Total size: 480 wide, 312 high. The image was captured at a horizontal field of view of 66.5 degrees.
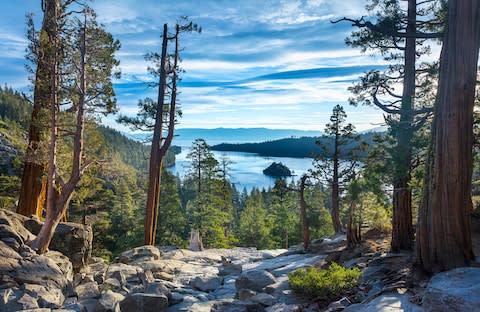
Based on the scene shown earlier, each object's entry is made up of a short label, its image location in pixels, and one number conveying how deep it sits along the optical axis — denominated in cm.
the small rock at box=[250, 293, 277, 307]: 681
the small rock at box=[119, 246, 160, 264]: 1254
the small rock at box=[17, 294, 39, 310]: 608
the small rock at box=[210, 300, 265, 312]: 635
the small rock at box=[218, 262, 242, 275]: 1085
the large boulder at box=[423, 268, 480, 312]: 396
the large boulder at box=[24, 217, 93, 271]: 1039
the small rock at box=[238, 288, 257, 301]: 739
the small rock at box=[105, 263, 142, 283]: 938
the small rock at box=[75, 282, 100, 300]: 749
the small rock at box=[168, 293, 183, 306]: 746
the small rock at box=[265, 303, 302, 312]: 611
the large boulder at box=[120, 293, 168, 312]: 678
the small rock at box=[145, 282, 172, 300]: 750
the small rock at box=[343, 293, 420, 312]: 488
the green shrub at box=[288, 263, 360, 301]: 645
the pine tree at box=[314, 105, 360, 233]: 1828
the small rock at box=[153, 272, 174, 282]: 1008
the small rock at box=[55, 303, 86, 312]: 643
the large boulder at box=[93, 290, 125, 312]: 652
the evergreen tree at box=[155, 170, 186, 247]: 2494
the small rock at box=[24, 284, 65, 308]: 642
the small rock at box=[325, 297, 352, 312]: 557
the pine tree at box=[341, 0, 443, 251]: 772
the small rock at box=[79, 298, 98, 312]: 673
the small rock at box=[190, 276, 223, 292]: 898
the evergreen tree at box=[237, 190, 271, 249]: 3412
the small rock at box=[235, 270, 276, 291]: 815
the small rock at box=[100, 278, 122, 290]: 837
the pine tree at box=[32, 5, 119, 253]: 936
